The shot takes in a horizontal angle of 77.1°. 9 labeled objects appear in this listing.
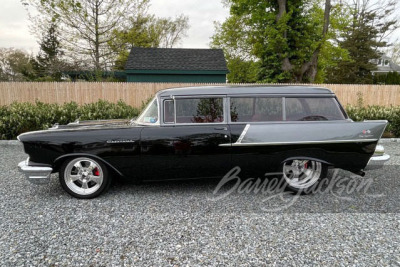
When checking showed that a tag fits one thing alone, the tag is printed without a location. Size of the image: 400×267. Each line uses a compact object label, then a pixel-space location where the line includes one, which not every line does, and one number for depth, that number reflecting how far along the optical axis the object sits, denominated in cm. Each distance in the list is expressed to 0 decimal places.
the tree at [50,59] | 1984
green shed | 1677
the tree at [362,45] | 2976
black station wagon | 367
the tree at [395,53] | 4571
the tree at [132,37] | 2105
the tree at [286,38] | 1762
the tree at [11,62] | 3364
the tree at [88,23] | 1892
